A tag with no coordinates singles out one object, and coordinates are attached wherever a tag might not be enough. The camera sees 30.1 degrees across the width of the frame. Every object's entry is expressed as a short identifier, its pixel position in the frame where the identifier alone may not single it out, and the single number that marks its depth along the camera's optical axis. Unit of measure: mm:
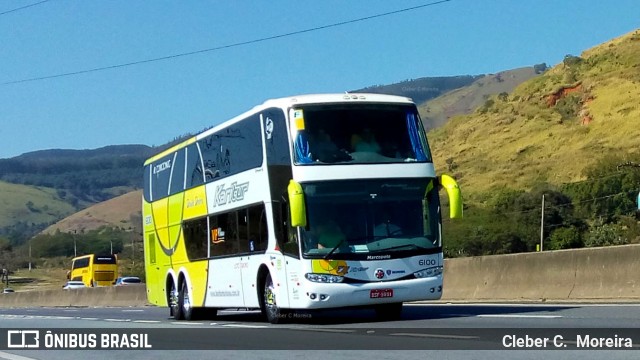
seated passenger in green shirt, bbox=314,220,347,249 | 18688
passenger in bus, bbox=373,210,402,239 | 18844
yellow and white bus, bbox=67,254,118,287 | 88812
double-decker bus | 18656
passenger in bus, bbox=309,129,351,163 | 19016
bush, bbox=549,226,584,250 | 69562
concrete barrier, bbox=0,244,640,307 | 21734
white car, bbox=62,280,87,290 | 85562
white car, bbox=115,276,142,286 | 82569
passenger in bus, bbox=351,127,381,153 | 19328
